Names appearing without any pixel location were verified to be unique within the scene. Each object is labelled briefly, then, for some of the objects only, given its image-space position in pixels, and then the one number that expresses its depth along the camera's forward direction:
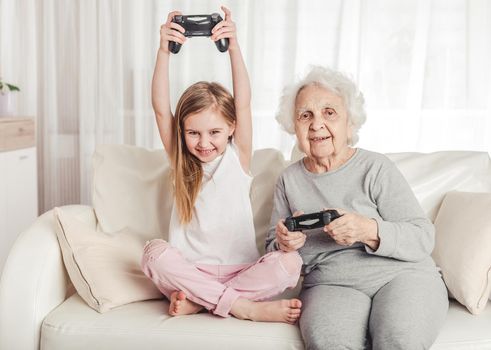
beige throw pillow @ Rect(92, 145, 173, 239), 2.43
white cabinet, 3.64
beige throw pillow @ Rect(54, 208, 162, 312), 2.14
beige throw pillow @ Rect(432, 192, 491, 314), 2.11
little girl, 2.23
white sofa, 1.96
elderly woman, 1.90
